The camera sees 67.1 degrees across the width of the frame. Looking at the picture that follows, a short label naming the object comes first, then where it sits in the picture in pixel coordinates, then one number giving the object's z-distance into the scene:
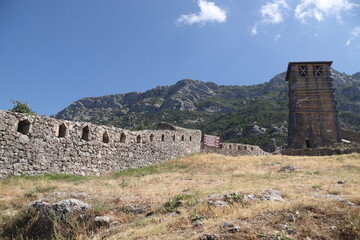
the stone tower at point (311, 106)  38.12
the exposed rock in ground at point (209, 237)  5.22
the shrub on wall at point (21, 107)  23.64
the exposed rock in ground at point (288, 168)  16.88
